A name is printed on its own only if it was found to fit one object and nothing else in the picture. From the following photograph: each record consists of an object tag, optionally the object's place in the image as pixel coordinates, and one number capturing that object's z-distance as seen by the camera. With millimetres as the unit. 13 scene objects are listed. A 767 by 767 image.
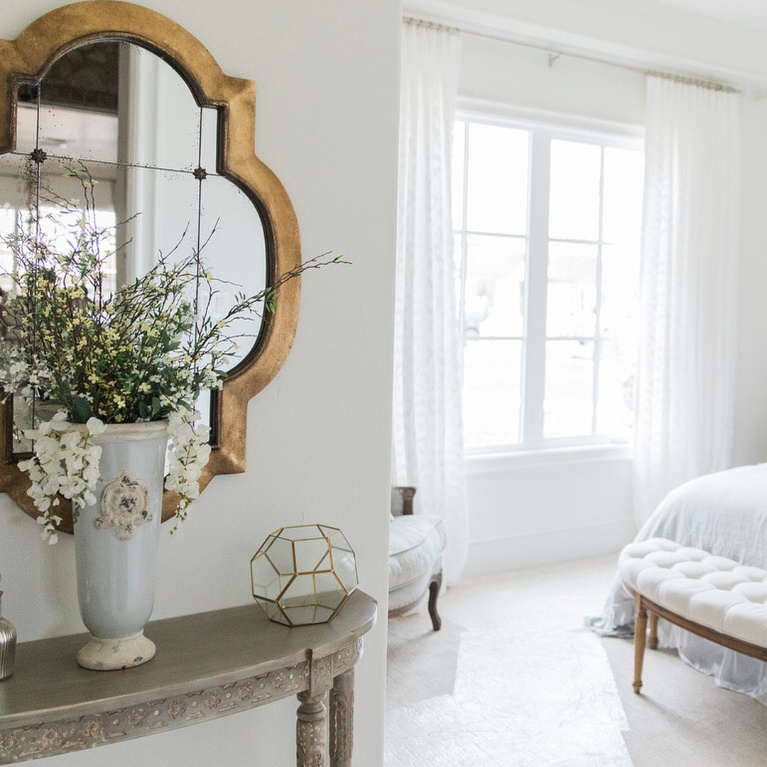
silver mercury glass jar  1349
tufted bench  2605
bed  3059
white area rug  2604
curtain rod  3973
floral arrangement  1339
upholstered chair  3180
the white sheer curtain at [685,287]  4723
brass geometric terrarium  1656
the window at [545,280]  4461
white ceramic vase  1378
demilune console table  1267
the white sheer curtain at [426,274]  3930
